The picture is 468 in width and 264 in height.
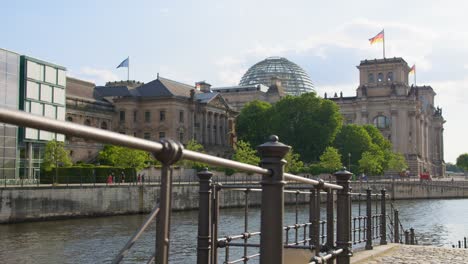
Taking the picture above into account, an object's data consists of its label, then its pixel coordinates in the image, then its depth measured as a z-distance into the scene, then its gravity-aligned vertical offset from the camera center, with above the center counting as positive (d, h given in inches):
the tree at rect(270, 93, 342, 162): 4215.1 +294.0
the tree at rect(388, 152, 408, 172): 4861.0 +48.5
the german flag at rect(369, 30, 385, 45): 5114.7 +1054.0
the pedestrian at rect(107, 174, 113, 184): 2351.0 -50.3
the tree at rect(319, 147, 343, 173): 3831.2 +51.4
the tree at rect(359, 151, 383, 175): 4170.8 +33.3
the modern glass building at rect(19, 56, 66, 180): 2282.2 +248.8
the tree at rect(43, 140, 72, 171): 2304.4 +39.5
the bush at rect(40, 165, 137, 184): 2324.8 -30.4
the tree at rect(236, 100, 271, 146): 4503.0 +319.5
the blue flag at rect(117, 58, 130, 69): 4275.8 +697.5
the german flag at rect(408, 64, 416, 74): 6264.8 +983.6
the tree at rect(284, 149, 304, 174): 3636.8 +23.8
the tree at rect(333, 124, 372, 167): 4505.4 +190.7
